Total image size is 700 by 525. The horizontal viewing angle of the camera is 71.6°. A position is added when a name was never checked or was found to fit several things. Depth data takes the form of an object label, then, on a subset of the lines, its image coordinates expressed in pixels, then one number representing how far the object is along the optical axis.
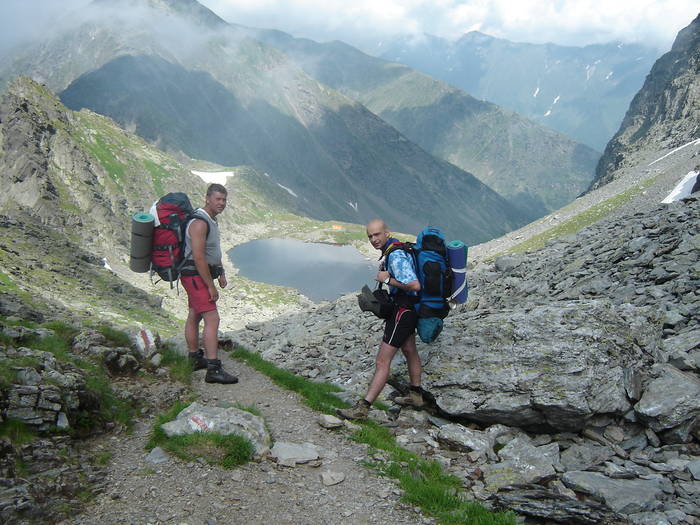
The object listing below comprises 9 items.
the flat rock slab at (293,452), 6.84
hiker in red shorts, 8.89
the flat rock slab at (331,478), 6.38
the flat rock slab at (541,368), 8.13
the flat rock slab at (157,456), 6.26
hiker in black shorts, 8.21
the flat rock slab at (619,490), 6.08
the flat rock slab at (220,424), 6.84
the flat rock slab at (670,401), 7.57
